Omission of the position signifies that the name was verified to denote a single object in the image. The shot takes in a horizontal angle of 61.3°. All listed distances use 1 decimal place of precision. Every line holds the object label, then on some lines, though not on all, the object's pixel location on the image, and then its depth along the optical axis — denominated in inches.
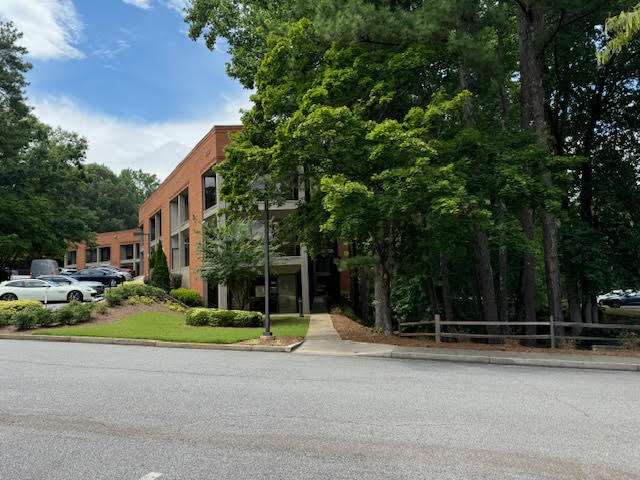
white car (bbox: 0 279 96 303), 1058.1
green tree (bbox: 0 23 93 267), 1440.7
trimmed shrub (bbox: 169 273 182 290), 1433.3
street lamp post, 630.7
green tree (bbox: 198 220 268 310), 909.2
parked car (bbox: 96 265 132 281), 1792.0
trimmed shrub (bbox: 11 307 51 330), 706.8
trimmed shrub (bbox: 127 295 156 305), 922.1
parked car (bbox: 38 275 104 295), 1174.8
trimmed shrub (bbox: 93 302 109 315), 820.0
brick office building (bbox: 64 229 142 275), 2810.0
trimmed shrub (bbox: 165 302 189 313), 946.4
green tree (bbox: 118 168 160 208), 4303.6
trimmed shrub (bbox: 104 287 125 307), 886.4
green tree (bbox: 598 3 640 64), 424.8
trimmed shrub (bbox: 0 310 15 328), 730.2
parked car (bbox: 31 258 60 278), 1523.5
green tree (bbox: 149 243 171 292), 1293.1
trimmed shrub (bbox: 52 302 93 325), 744.3
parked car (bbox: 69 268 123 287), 1696.2
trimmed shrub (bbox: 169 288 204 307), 1155.9
